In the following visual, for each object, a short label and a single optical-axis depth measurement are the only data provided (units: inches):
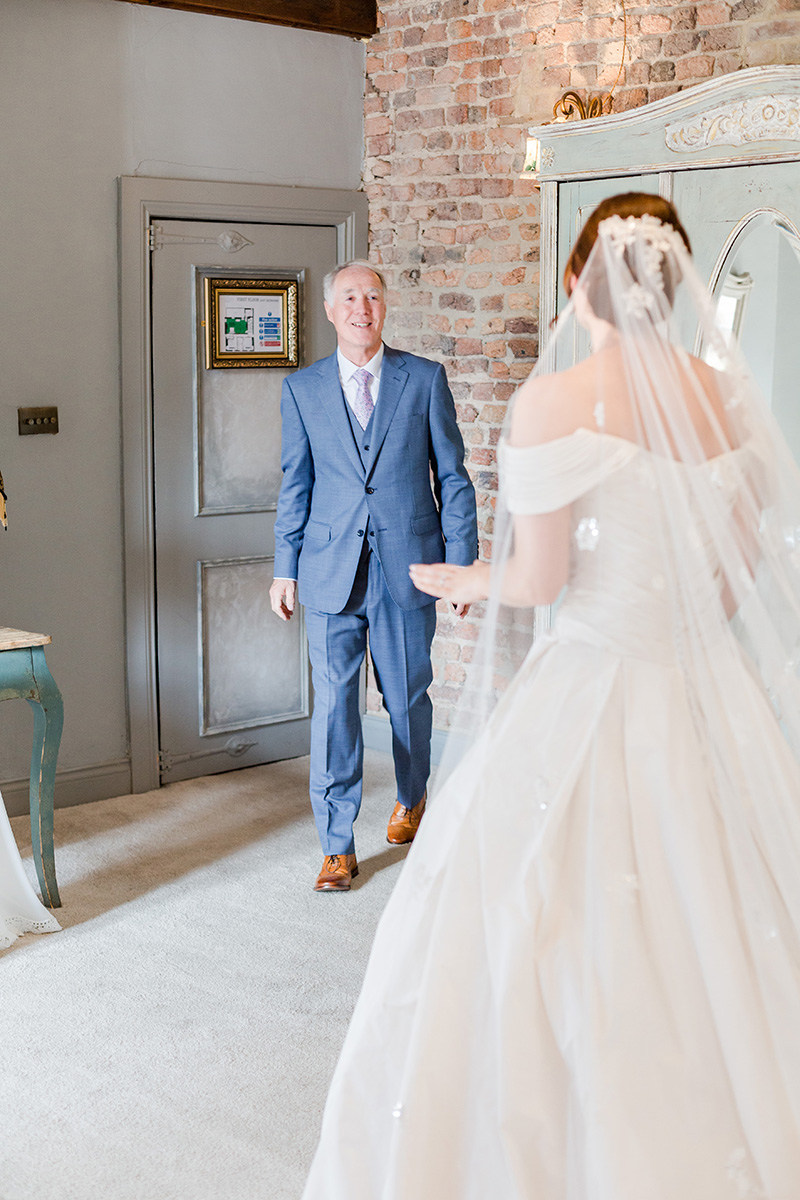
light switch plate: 166.9
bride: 73.0
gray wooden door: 182.1
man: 147.7
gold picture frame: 185.8
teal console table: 138.8
